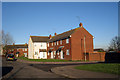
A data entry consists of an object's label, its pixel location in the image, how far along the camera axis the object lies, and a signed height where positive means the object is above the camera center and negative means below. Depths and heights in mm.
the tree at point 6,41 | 39381 +1554
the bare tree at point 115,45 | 41682 -242
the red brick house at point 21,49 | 54287 -2620
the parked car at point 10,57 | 23752 -3199
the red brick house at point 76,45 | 22286 -95
